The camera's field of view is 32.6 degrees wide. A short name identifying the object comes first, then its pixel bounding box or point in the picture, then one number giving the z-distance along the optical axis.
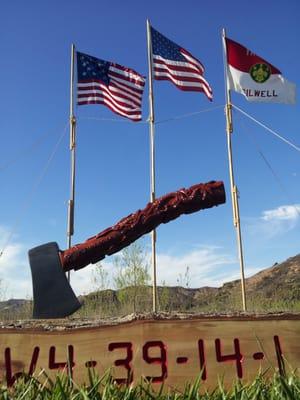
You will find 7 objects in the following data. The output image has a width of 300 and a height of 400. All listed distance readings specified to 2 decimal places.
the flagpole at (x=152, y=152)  10.70
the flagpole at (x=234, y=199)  10.35
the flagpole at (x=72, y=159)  10.49
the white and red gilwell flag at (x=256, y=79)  11.82
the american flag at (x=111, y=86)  12.16
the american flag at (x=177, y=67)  12.05
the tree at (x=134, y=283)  12.75
